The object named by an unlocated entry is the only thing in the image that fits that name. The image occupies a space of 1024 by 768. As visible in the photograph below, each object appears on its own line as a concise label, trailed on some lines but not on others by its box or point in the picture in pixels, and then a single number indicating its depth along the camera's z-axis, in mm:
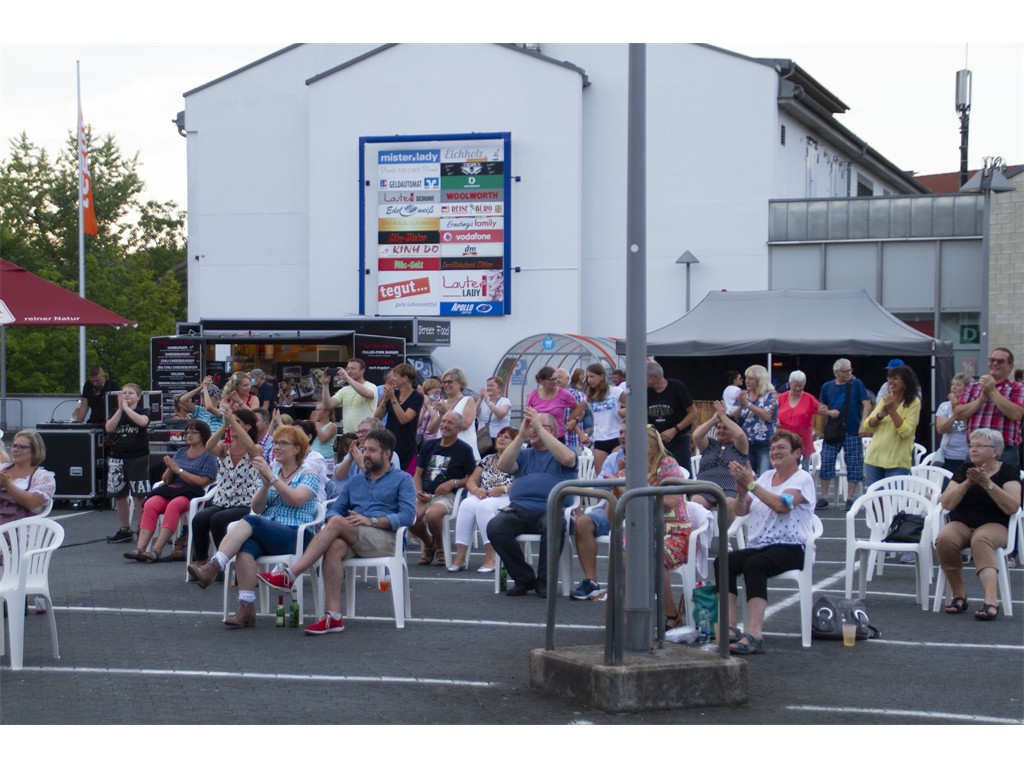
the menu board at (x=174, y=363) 23781
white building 31719
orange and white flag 32188
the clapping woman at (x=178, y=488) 12133
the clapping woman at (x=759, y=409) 13883
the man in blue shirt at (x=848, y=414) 15812
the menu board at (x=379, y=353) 24109
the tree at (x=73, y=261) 48125
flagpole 32781
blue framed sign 32781
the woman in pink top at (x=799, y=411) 14875
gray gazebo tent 20000
